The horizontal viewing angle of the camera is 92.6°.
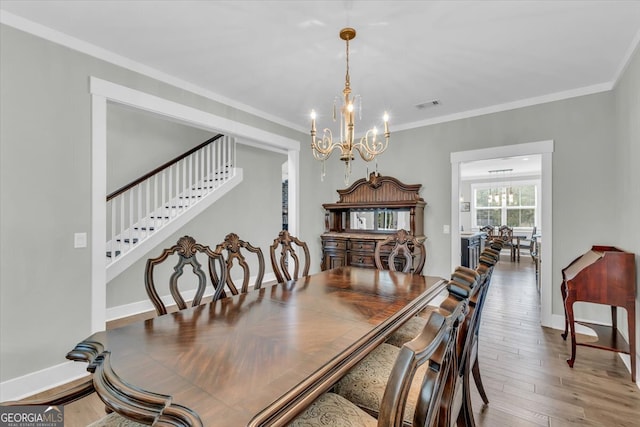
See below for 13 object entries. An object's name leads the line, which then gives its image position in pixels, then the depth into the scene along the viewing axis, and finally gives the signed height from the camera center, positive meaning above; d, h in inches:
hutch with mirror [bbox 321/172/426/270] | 177.9 -2.7
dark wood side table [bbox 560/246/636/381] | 97.1 -25.2
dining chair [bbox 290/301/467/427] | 27.0 -16.7
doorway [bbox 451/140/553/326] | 140.6 +6.1
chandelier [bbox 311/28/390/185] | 89.4 +25.4
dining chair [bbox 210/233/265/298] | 83.6 -13.2
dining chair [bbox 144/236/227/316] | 70.6 -13.7
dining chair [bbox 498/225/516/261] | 311.6 -20.5
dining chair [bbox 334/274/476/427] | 48.9 -32.3
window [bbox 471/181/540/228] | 374.3 +12.9
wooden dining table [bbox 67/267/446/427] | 35.4 -21.9
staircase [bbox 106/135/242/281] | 156.3 +9.0
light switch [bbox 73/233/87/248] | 98.7 -8.6
